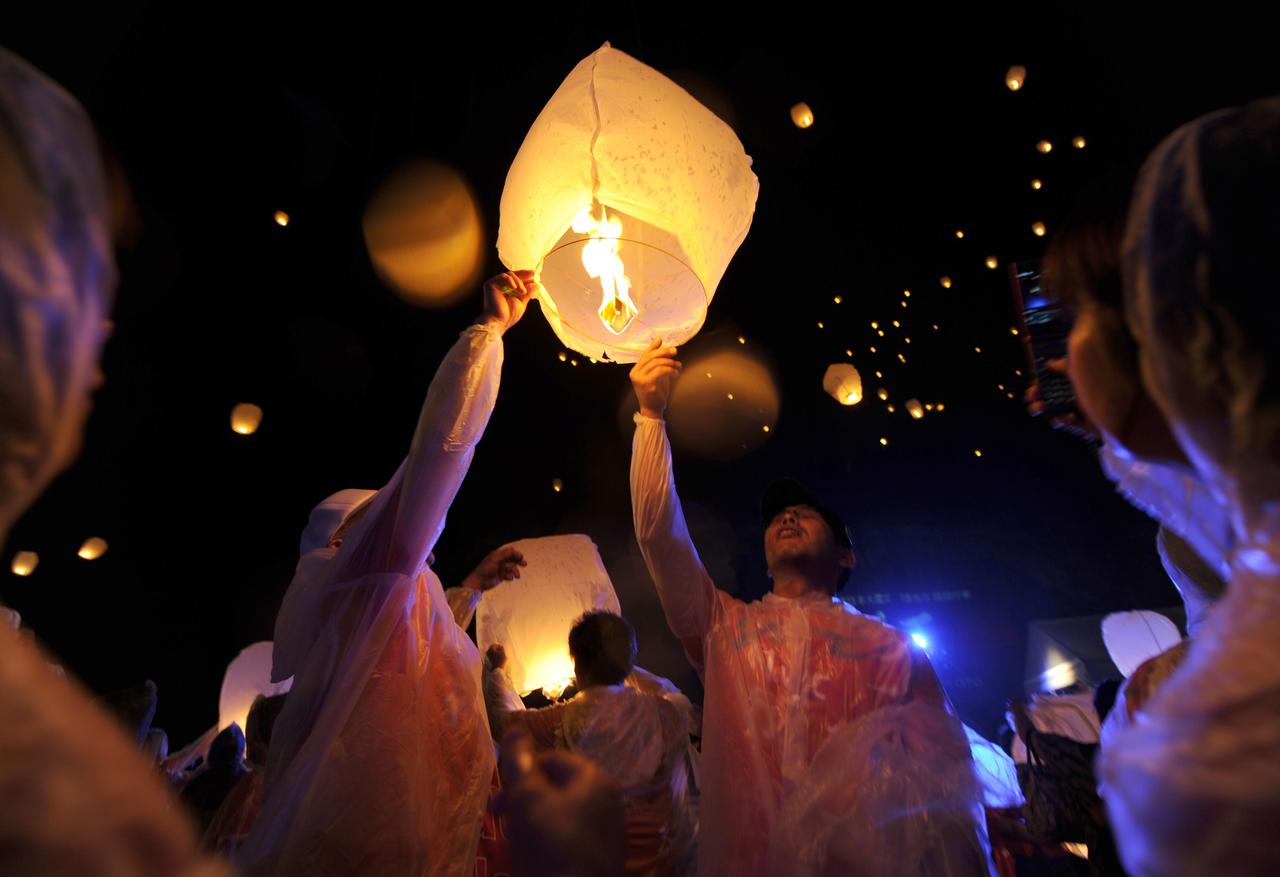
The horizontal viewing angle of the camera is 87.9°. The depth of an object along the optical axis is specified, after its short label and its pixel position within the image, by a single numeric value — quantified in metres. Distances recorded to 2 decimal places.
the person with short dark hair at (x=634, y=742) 2.45
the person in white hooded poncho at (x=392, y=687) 1.78
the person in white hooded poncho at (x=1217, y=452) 0.65
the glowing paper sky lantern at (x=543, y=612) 4.41
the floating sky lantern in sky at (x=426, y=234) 5.48
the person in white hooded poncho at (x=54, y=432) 0.48
